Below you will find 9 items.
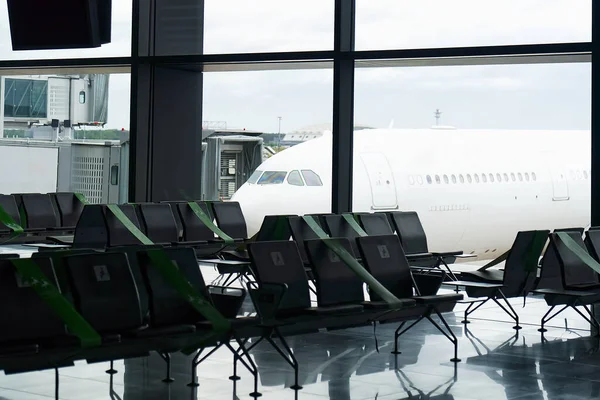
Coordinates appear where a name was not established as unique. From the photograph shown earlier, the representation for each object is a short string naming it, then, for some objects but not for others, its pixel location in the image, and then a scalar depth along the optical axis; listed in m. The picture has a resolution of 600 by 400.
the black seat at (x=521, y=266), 7.85
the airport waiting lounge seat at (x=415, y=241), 9.23
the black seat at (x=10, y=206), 10.95
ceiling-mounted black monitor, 7.83
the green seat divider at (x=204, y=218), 10.45
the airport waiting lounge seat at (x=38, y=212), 11.16
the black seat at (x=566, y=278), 7.45
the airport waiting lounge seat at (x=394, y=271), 6.66
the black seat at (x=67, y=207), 11.59
